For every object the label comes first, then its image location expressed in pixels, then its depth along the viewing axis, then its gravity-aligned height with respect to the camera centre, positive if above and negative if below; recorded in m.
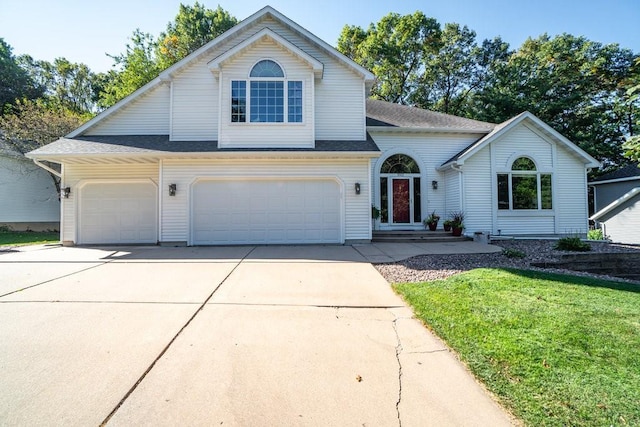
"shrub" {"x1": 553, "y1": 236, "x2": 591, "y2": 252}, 8.35 -0.83
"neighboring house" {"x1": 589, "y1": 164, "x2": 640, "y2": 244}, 12.39 +0.33
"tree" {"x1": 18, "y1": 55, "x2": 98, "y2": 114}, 26.39 +13.12
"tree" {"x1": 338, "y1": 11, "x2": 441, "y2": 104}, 22.14 +13.54
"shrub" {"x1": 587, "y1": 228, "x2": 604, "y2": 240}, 14.01 -0.88
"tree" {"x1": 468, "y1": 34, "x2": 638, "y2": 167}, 20.06 +9.24
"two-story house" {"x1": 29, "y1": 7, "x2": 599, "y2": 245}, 9.77 +2.12
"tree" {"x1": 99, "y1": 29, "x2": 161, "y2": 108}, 19.72 +11.42
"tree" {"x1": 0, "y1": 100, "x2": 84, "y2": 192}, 16.61 +5.41
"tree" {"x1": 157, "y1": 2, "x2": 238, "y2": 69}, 24.80 +17.19
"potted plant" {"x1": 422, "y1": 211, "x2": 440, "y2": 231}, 11.74 -0.16
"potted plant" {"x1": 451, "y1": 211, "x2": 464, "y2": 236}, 10.92 -0.23
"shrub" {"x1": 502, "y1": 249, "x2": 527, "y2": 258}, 7.50 -0.97
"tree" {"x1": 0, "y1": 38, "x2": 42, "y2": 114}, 26.48 +13.23
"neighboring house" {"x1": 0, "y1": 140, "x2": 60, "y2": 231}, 16.09 +1.49
